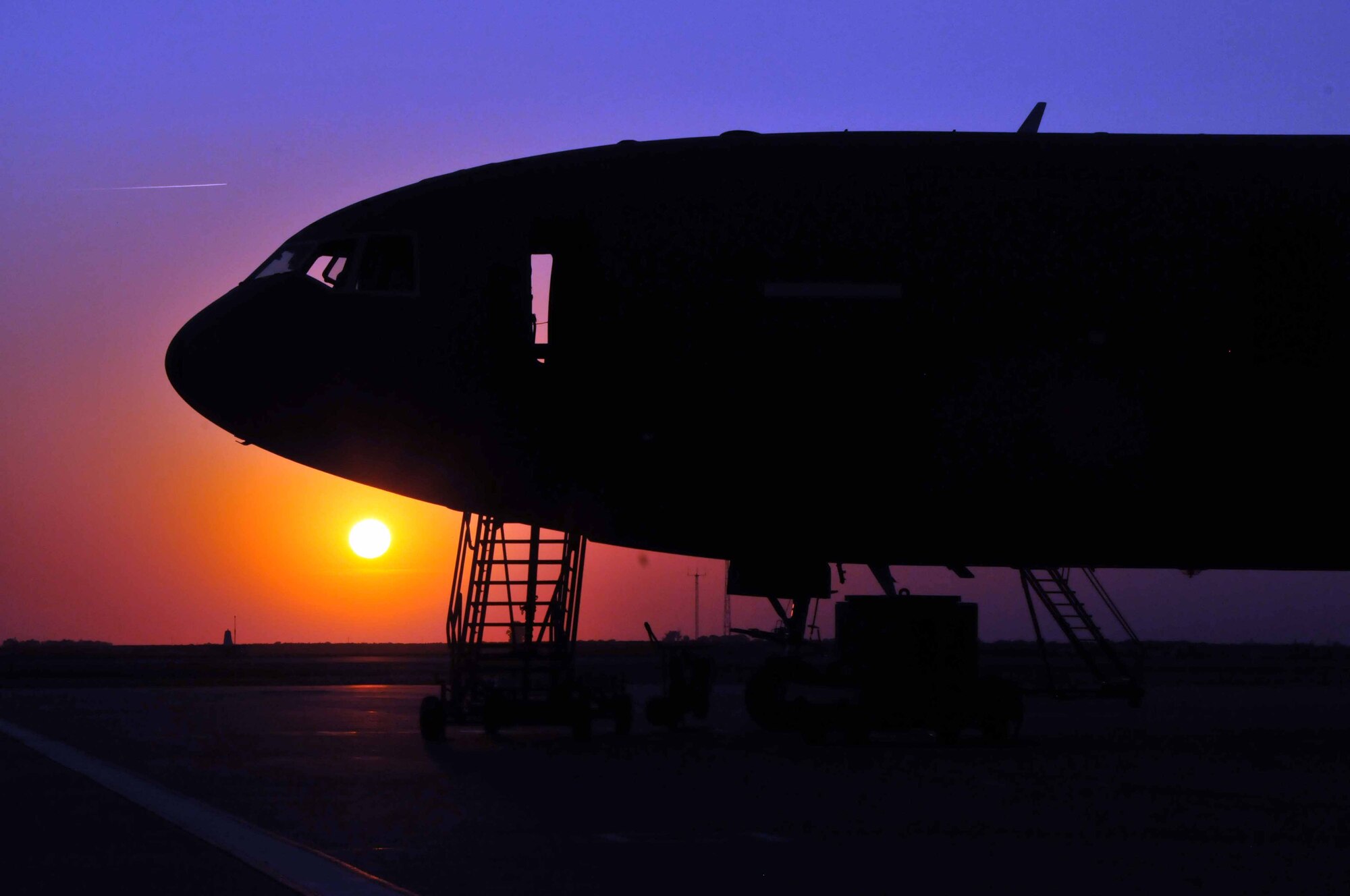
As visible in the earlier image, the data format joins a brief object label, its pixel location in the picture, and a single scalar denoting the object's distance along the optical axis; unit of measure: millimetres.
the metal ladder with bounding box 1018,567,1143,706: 32094
